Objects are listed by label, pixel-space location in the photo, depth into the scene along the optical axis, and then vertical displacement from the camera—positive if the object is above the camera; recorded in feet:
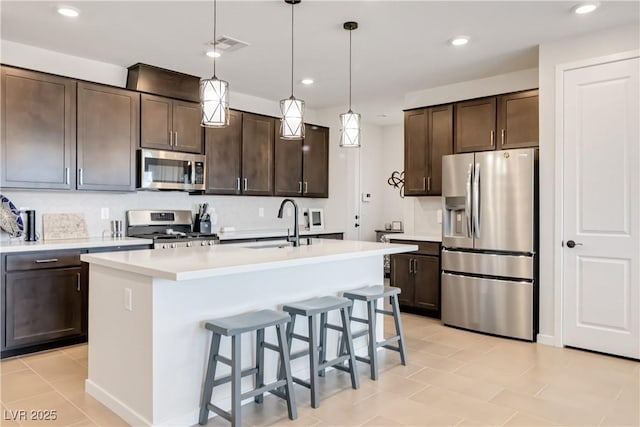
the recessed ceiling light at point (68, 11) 10.57 +4.95
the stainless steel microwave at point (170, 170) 14.65 +1.57
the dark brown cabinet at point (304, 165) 19.56 +2.35
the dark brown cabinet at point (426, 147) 16.67 +2.65
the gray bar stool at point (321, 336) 8.85 -2.59
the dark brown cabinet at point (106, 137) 13.44 +2.48
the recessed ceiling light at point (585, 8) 10.30 +4.89
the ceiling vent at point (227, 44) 12.43 +4.96
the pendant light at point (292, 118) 10.48 +2.31
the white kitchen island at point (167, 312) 7.52 -1.81
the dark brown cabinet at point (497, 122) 14.53 +3.19
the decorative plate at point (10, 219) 12.55 -0.09
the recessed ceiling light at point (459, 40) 12.39 +4.94
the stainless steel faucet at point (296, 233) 10.52 -0.44
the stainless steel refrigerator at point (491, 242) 13.17 -0.84
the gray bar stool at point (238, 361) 7.52 -2.63
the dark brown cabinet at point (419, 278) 15.98 -2.33
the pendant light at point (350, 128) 11.32 +2.23
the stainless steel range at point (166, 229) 14.52 -0.49
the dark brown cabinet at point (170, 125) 14.82 +3.16
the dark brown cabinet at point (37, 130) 12.07 +2.44
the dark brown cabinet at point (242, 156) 16.99 +2.40
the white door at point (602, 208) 11.54 +0.18
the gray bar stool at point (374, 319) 10.25 -2.54
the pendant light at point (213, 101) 9.09 +2.37
